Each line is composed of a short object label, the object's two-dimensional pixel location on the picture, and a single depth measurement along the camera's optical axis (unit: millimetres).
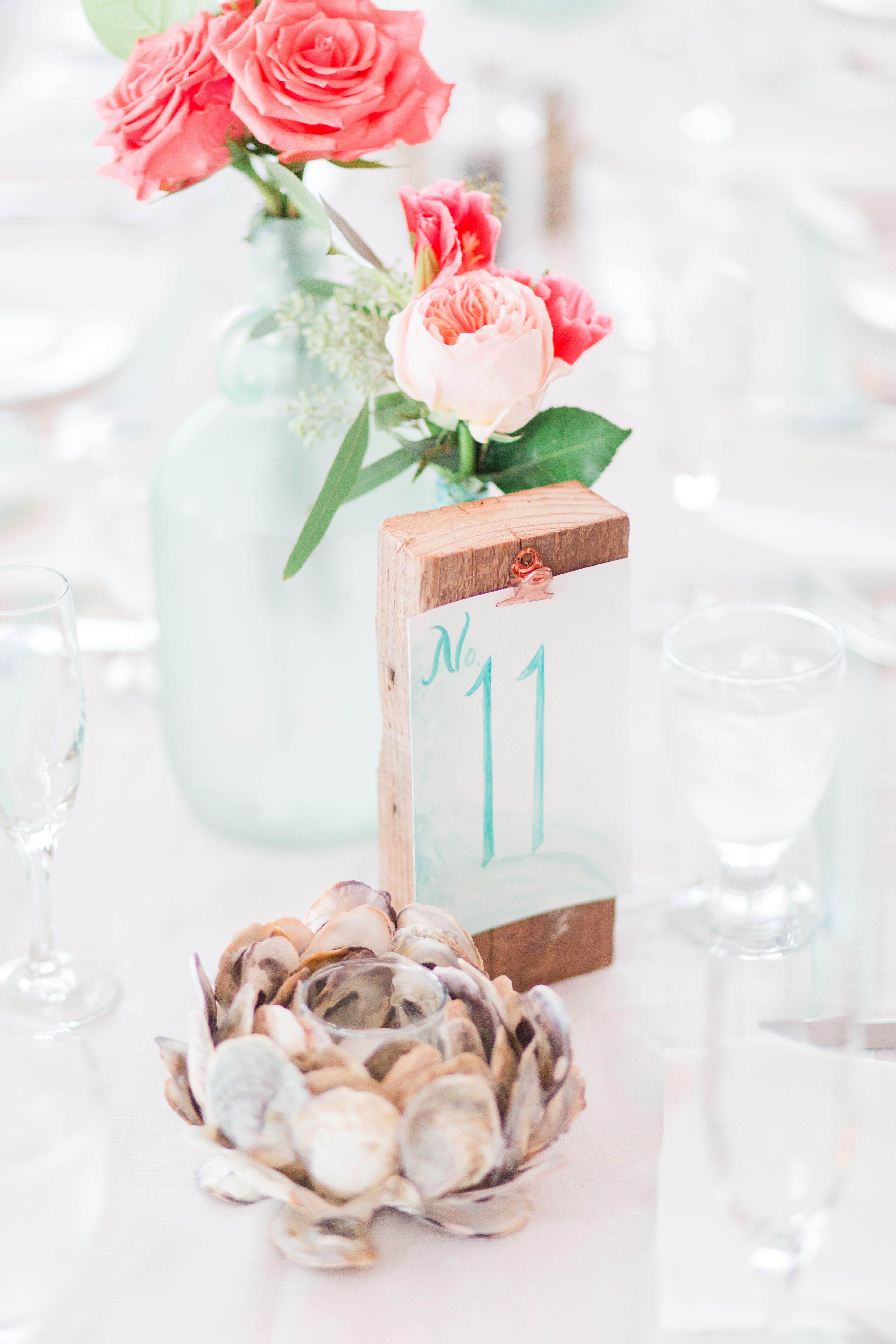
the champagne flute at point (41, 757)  1320
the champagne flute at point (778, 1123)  1148
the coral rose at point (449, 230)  1321
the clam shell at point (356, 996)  1253
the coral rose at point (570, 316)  1324
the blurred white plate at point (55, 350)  2158
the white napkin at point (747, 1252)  1201
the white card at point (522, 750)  1325
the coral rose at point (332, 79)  1316
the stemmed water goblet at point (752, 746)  1326
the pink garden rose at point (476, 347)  1292
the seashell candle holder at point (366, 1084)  1193
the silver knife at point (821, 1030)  1147
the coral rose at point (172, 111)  1335
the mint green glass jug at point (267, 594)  1408
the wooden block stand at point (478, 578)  1304
